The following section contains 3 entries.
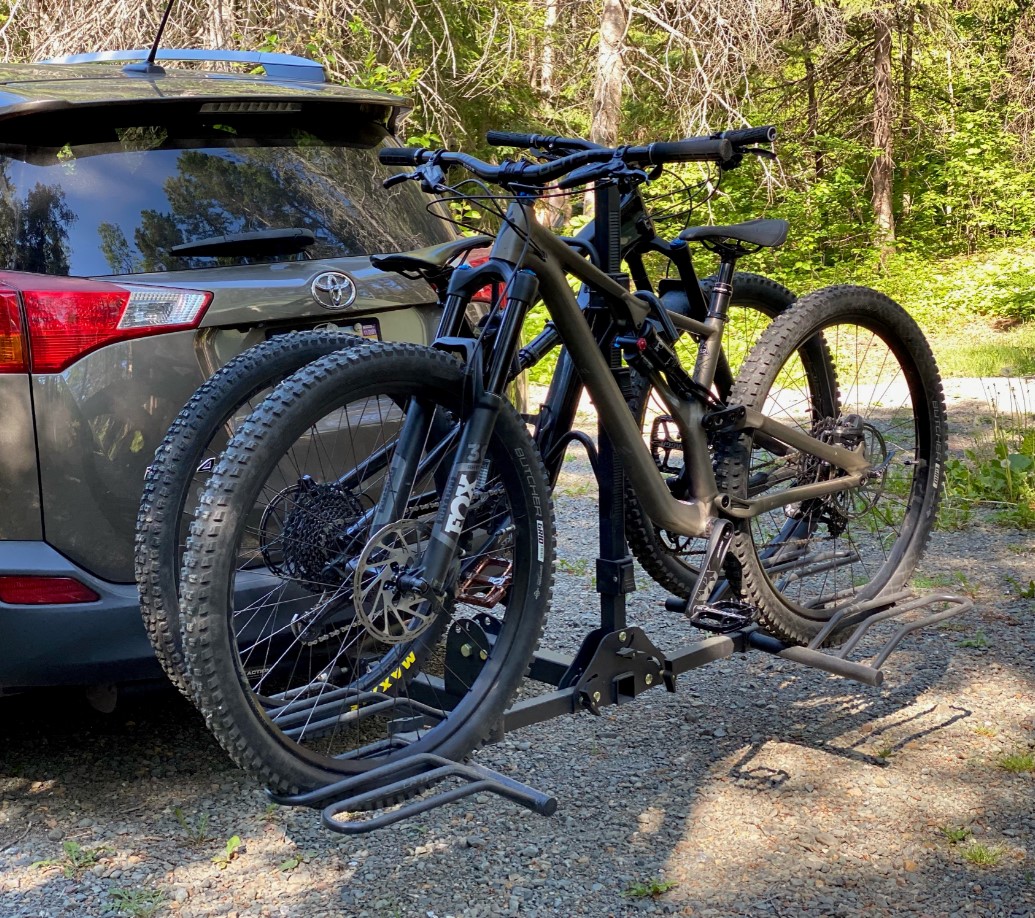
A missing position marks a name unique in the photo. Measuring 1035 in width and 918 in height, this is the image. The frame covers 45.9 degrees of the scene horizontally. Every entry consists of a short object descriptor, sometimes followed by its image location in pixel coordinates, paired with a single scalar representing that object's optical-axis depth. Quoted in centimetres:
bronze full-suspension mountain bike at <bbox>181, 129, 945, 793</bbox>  252
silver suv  292
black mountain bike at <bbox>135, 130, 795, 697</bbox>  263
